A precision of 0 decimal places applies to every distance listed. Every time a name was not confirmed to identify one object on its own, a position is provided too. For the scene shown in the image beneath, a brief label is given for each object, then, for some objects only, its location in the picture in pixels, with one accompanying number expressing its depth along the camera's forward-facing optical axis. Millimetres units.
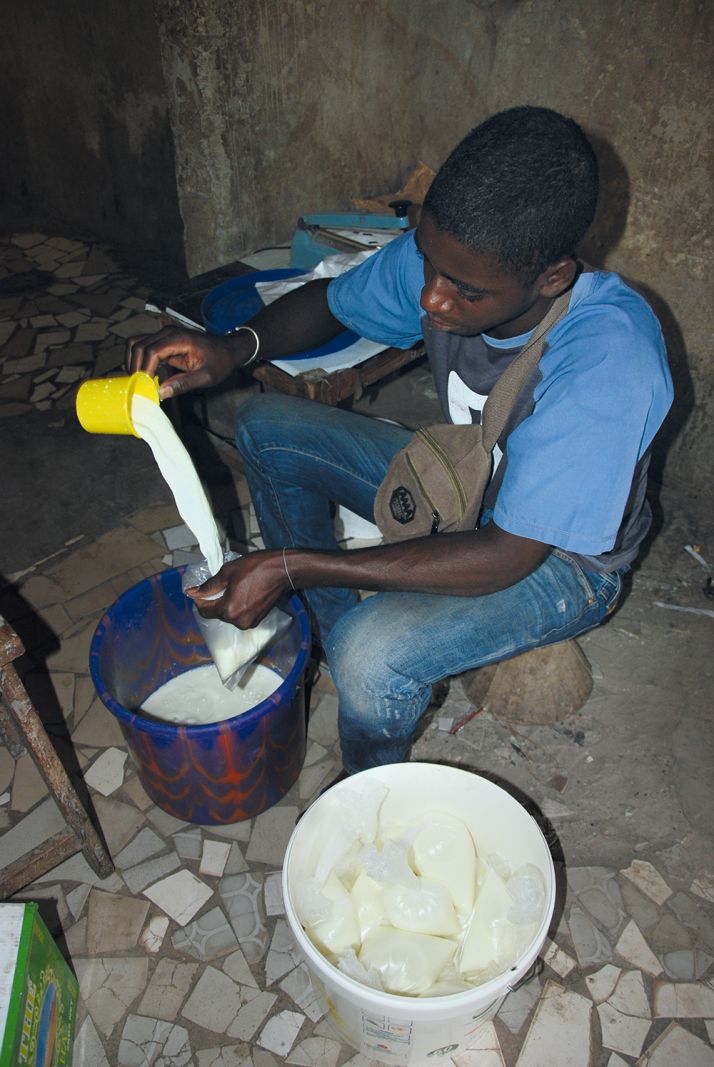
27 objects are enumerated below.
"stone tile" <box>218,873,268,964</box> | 1983
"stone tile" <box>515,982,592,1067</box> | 1808
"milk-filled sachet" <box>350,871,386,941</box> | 1708
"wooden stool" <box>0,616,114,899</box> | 1619
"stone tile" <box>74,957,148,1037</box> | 1865
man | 1490
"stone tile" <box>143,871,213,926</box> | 2051
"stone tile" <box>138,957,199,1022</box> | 1872
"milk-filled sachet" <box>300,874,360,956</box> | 1634
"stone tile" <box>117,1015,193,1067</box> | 1797
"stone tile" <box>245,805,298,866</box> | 2160
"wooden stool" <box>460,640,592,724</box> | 2443
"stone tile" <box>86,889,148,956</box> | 1983
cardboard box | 1444
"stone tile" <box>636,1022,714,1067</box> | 1803
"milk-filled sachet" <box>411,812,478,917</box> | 1730
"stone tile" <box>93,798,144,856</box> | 2203
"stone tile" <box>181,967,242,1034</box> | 1855
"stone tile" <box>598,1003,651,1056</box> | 1829
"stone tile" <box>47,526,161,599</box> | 2975
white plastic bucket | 1441
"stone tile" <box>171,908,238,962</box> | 1972
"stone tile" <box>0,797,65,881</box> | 2182
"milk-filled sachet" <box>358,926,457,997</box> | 1589
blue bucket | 1888
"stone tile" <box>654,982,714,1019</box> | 1879
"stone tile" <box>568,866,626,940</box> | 2035
